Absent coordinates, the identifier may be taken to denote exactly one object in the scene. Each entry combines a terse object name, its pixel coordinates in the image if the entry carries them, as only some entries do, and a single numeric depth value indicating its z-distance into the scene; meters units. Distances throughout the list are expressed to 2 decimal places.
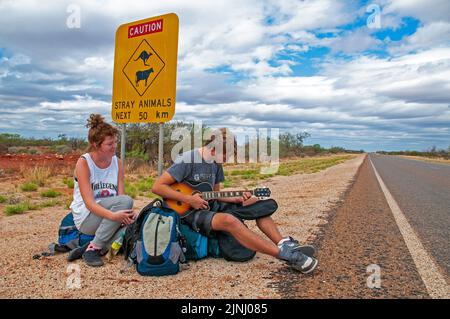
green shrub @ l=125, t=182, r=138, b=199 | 10.73
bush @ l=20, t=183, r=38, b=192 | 11.70
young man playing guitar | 3.99
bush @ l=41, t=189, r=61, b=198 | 10.61
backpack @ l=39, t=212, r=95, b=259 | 4.55
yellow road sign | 5.63
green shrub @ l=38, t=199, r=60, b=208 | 8.90
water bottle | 4.30
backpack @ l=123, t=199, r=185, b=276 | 3.83
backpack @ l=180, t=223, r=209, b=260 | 4.30
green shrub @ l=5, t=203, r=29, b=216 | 7.88
